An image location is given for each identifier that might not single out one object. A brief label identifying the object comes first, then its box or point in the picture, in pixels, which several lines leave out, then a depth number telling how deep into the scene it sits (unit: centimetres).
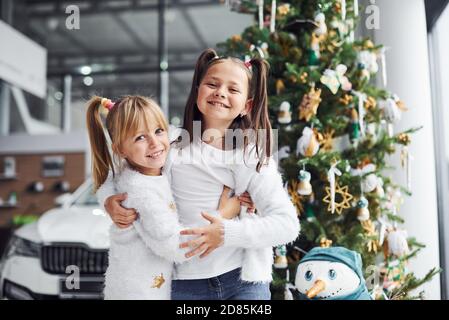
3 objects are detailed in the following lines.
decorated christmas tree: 172
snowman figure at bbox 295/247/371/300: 140
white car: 239
